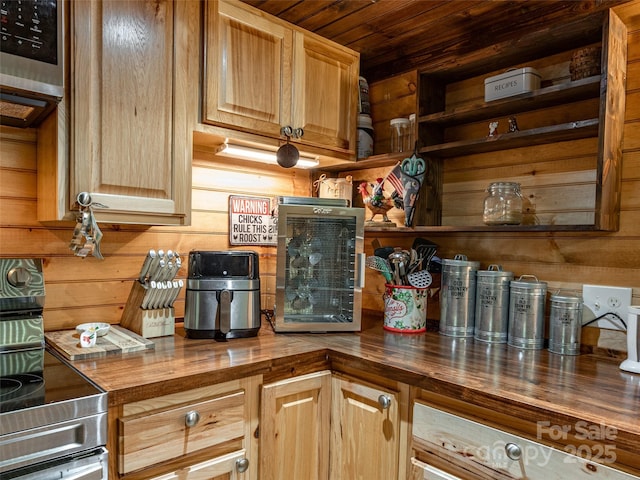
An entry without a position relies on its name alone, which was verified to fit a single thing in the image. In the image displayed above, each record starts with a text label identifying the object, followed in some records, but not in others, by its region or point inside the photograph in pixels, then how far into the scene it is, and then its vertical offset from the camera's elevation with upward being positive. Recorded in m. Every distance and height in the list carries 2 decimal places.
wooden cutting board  1.32 -0.38
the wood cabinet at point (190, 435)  1.10 -0.57
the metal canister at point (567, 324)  1.47 -0.31
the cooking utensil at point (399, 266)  1.80 -0.15
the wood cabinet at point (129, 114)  1.32 +0.35
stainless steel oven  0.93 -0.44
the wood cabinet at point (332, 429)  1.34 -0.65
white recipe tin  1.55 +0.53
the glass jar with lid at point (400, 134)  2.01 +0.44
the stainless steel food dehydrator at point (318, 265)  1.73 -0.16
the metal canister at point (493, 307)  1.63 -0.28
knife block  1.56 -0.34
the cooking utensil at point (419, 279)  1.79 -0.20
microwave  1.16 +0.46
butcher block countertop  1.04 -0.41
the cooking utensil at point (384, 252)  1.97 -0.10
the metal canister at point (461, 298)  1.72 -0.26
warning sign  2.04 +0.02
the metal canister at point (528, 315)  1.55 -0.29
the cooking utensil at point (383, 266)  1.82 -0.16
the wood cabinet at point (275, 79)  1.60 +0.59
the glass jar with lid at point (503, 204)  1.63 +0.10
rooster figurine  1.99 +0.13
